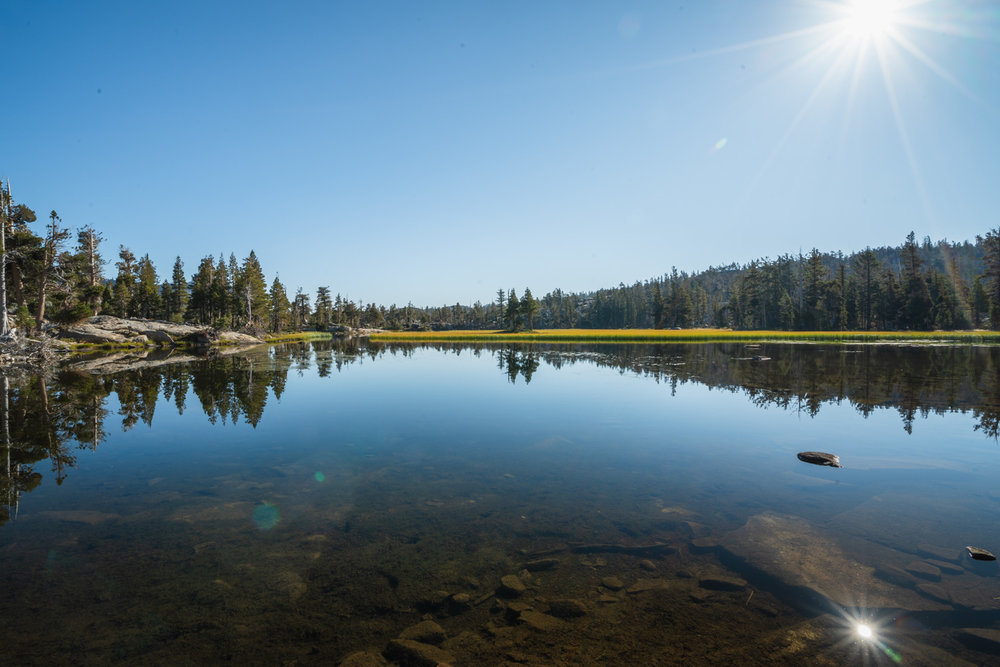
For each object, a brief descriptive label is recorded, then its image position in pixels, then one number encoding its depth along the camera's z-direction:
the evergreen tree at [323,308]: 133.75
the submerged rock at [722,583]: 5.76
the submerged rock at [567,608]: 5.19
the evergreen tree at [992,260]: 68.62
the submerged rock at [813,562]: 5.56
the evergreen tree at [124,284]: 73.84
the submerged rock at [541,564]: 6.16
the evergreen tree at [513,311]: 114.23
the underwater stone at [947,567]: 6.14
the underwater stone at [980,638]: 4.63
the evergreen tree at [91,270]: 61.62
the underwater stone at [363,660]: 4.27
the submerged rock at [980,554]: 6.43
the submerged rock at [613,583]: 5.73
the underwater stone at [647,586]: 5.65
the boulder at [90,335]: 51.22
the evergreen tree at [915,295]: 80.81
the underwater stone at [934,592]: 5.52
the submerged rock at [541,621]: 4.94
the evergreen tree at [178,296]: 86.06
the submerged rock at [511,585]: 5.62
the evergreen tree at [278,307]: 105.56
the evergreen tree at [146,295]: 78.06
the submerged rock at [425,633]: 4.69
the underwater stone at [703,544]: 6.74
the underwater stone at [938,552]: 6.49
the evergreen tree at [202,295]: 84.81
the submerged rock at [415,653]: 4.35
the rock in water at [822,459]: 10.93
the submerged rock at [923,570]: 6.01
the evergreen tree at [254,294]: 88.00
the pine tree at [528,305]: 112.44
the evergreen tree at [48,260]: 45.59
